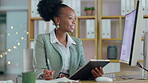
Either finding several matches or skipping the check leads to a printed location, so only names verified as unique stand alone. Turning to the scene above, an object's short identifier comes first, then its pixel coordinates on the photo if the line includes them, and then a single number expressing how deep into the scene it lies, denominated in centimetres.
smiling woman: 197
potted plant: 446
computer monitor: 158
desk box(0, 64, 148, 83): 159
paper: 148
